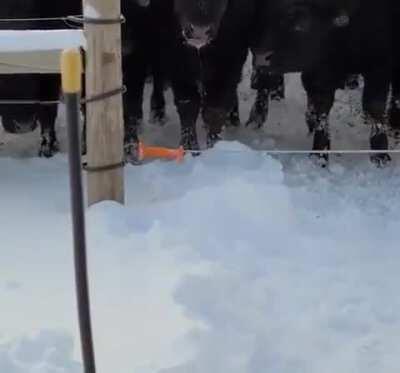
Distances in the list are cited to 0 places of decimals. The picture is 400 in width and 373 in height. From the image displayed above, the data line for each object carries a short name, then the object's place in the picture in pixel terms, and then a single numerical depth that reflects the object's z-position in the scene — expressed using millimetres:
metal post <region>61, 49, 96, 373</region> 2088
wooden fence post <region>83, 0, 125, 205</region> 4043
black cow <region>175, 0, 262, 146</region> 5773
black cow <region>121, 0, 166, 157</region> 5703
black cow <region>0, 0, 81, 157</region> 5598
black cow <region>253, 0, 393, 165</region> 5723
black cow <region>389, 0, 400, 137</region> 5816
